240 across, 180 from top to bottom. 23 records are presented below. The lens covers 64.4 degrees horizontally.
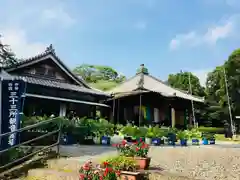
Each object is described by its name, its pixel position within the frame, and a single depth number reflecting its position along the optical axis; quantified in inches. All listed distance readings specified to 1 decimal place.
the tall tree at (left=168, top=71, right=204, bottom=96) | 1252.4
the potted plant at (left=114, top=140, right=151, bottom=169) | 175.2
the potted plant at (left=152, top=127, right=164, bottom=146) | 405.5
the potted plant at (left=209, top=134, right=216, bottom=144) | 515.2
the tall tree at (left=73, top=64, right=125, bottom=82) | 1325.7
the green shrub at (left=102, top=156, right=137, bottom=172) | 152.3
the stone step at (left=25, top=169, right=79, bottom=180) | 163.9
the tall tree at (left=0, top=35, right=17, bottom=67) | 451.6
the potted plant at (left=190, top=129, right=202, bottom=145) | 532.6
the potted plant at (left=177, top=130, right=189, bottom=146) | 431.4
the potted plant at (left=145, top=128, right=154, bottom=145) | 415.1
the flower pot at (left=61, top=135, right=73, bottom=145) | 334.0
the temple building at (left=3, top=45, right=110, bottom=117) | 472.0
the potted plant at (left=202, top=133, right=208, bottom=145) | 503.3
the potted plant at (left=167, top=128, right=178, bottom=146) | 429.2
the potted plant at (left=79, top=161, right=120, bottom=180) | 124.0
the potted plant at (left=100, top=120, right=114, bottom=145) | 377.0
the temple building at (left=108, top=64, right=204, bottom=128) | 700.1
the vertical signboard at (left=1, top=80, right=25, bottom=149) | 210.7
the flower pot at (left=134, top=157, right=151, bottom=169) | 174.4
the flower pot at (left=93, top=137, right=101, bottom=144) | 388.1
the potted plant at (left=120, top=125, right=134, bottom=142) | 418.1
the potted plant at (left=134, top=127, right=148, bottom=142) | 419.6
